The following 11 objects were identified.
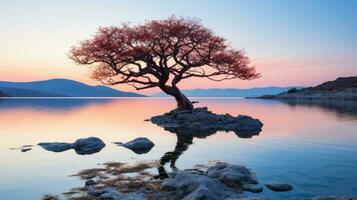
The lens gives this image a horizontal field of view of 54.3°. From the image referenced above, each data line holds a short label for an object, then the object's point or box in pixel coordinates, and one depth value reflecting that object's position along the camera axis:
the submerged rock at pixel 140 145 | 22.92
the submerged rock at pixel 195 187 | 11.42
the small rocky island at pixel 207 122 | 36.28
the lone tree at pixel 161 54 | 39.84
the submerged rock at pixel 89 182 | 13.56
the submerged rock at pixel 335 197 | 10.58
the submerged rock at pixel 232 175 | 13.82
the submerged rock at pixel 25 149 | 22.03
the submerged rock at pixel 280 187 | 13.20
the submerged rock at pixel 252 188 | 13.04
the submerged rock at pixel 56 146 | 22.33
